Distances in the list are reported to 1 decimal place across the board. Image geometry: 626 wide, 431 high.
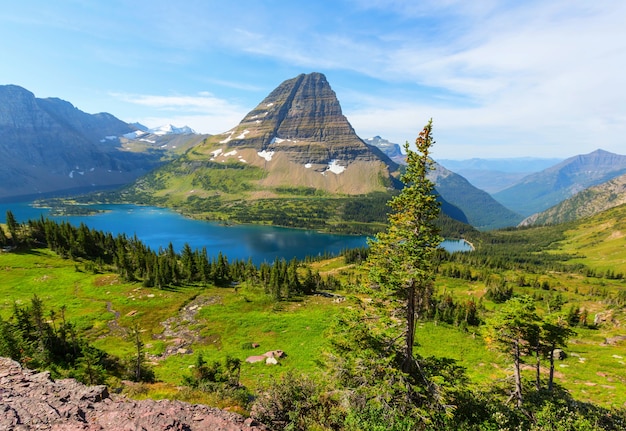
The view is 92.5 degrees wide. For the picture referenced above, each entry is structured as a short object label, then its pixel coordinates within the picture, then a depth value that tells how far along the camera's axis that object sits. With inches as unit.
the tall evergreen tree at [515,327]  937.5
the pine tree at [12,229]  4047.7
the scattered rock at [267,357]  1683.1
